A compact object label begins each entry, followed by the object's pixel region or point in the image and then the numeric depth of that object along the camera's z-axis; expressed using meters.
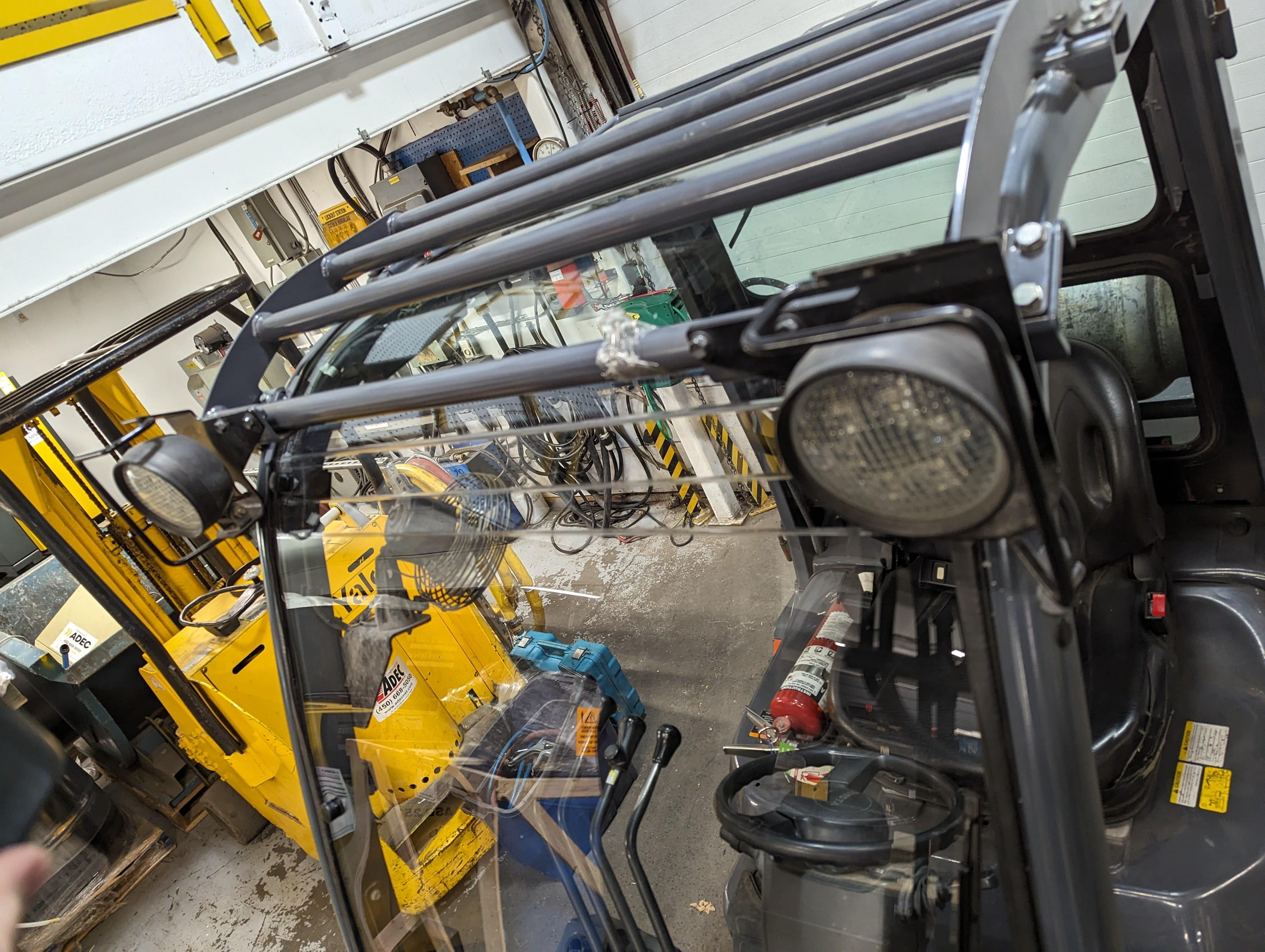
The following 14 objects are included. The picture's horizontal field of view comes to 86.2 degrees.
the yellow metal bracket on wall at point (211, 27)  2.64
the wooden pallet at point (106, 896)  2.91
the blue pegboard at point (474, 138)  4.21
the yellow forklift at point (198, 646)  1.28
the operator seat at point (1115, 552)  1.31
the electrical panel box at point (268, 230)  5.30
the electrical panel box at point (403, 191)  4.36
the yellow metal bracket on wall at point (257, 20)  2.75
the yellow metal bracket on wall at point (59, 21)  2.34
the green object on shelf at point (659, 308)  1.41
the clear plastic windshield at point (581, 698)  1.00
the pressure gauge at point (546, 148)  4.05
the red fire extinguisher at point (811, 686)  1.35
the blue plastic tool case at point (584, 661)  1.67
